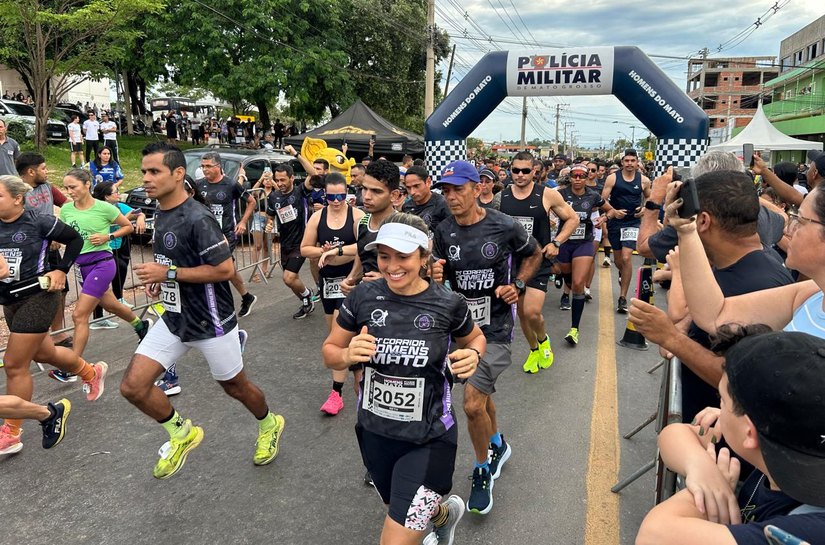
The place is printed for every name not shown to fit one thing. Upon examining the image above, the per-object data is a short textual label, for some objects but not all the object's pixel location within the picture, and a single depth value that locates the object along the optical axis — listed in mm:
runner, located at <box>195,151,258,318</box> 7773
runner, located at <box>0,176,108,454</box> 3994
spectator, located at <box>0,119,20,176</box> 6987
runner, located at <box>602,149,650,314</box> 8094
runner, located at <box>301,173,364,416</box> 5184
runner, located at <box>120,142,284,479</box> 3596
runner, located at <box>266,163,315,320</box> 7223
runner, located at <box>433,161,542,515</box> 3723
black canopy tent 20188
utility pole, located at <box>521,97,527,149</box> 54694
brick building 73938
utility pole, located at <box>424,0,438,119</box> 21281
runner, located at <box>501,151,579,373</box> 5734
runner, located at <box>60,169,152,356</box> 5281
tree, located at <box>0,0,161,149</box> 17328
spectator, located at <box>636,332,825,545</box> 1168
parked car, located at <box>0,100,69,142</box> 20906
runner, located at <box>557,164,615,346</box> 6637
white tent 22812
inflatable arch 9500
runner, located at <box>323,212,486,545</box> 2463
